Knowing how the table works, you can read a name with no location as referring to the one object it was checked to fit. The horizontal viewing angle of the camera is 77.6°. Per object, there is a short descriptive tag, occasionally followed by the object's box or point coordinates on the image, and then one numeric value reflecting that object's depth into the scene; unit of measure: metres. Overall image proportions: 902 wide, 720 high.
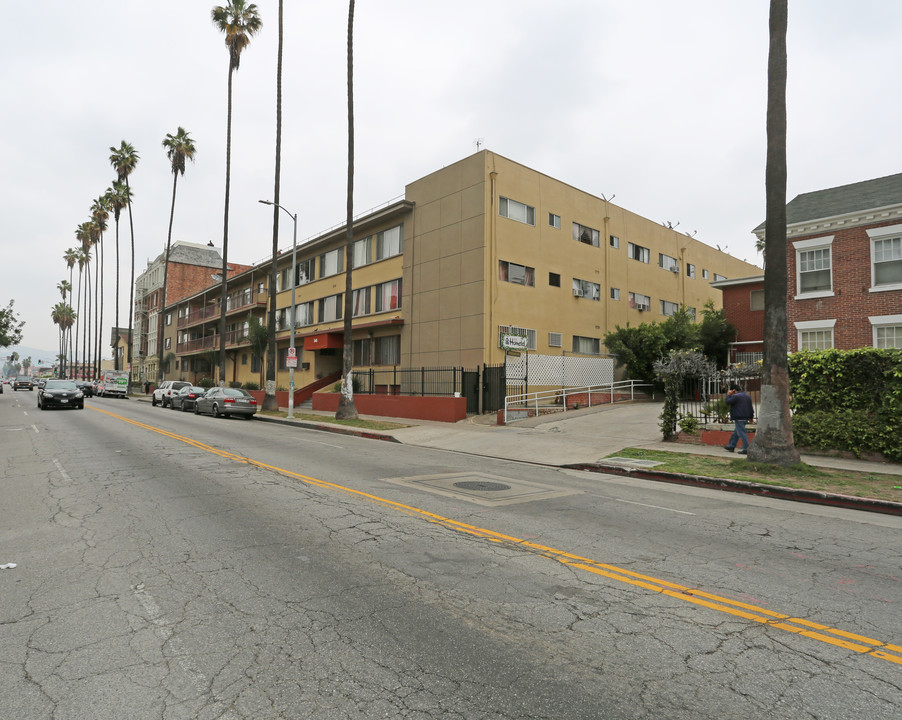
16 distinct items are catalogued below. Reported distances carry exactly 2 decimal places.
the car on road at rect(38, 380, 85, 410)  29.33
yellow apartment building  25.11
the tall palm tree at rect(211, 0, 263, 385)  32.38
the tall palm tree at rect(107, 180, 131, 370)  58.09
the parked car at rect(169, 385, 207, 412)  31.09
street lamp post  25.09
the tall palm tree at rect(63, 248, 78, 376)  94.69
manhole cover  9.39
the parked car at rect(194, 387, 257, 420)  25.91
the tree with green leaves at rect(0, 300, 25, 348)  46.56
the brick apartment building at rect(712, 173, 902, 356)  18.73
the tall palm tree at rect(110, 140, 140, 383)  55.47
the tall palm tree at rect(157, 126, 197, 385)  45.03
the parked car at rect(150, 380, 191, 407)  34.84
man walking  13.24
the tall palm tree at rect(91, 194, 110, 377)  67.22
